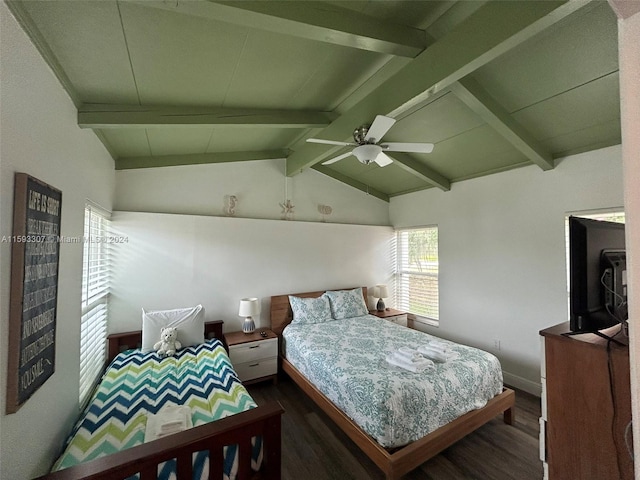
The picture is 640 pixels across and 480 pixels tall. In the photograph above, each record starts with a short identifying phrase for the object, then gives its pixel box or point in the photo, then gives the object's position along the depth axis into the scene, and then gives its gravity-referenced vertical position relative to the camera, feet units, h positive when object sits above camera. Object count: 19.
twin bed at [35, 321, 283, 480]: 3.98 -3.43
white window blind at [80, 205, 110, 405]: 6.98 -1.49
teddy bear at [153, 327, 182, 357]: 8.55 -3.07
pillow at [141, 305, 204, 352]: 8.91 -2.62
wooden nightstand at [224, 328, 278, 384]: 10.02 -4.07
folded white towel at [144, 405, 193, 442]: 5.02 -3.35
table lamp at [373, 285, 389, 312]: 14.23 -2.45
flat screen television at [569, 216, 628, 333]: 3.43 -0.38
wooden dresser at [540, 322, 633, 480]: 3.14 -1.95
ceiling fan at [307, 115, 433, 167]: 6.82 +2.65
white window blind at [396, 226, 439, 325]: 13.71 -1.36
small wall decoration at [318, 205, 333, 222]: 14.11 +1.85
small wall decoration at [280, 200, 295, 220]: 13.10 +1.76
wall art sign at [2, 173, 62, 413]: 3.54 -0.60
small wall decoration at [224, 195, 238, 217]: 11.82 +1.78
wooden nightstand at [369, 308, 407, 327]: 13.44 -3.38
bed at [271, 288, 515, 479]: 6.00 -3.79
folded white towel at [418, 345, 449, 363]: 7.79 -3.10
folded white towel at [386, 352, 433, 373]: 7.18 -3.12
